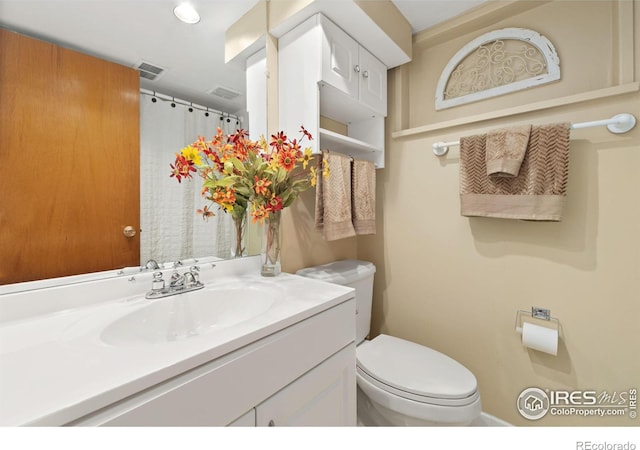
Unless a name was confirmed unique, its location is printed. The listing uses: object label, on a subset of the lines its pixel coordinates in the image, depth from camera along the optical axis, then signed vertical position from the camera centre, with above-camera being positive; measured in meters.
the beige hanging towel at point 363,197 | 1.38 +0.13
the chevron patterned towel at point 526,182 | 1.05 +0.17
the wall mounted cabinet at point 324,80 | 1.11 +0.64
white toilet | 0.95 -0.62
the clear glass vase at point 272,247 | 1.12 -0.11
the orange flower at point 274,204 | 1.02 +0.07
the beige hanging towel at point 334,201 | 1.23 +0.09
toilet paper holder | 1.16 -0.42
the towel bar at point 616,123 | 0.97 +0.36
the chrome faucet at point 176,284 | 0.84 -0.21
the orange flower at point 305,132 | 1.08 +0.36
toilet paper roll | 1.10 -0.49
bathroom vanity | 0.42 -0.26
